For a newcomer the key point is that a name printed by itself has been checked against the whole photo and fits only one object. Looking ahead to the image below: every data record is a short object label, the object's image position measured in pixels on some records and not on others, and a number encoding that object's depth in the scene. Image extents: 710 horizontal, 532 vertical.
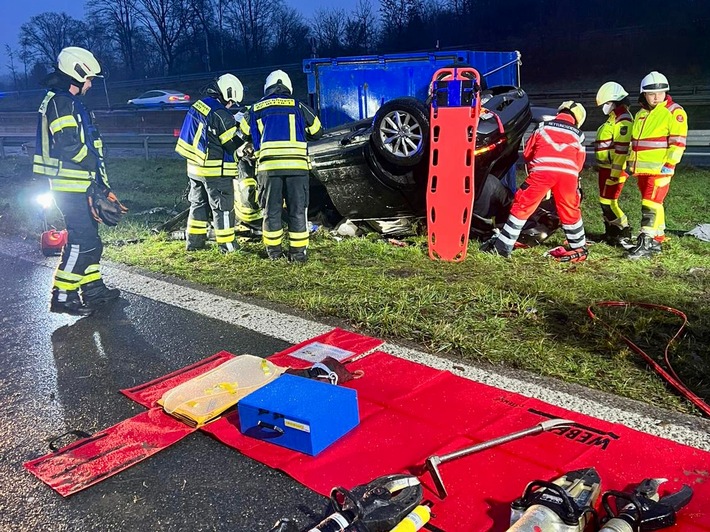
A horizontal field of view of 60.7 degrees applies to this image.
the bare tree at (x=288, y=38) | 43.84
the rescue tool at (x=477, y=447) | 2.48
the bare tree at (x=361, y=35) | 39.75
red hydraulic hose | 3.17
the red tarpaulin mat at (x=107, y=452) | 2.80
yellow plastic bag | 3.24
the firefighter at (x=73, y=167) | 4.76
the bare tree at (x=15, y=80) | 57.44
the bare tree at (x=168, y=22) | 54.97
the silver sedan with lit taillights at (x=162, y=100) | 29.25
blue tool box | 2.82
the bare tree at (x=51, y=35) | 57.38
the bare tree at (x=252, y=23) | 50.94
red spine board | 5.89
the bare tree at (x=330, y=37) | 39.78
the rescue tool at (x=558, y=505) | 2.11
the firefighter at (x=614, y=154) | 6.48
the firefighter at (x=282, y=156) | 6.02
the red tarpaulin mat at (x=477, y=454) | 2.47
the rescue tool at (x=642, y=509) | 2.15
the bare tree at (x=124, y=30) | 56.47
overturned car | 6.20
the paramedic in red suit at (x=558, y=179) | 5.72
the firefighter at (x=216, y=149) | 6.36
